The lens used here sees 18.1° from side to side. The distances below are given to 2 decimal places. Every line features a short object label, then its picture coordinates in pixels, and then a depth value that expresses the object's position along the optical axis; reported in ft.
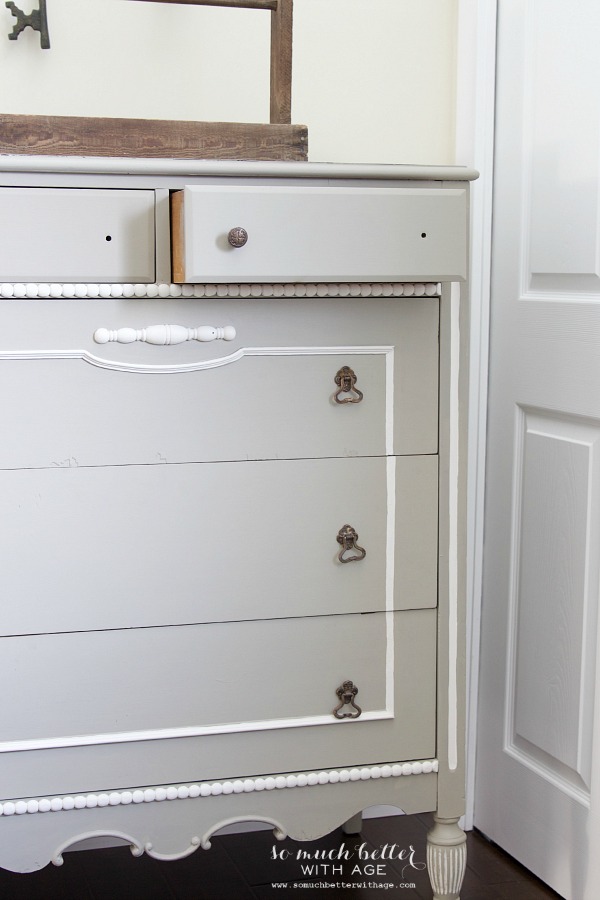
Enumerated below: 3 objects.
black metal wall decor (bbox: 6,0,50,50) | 8.96
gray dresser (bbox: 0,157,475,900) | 7.56
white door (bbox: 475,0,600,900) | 8.61
